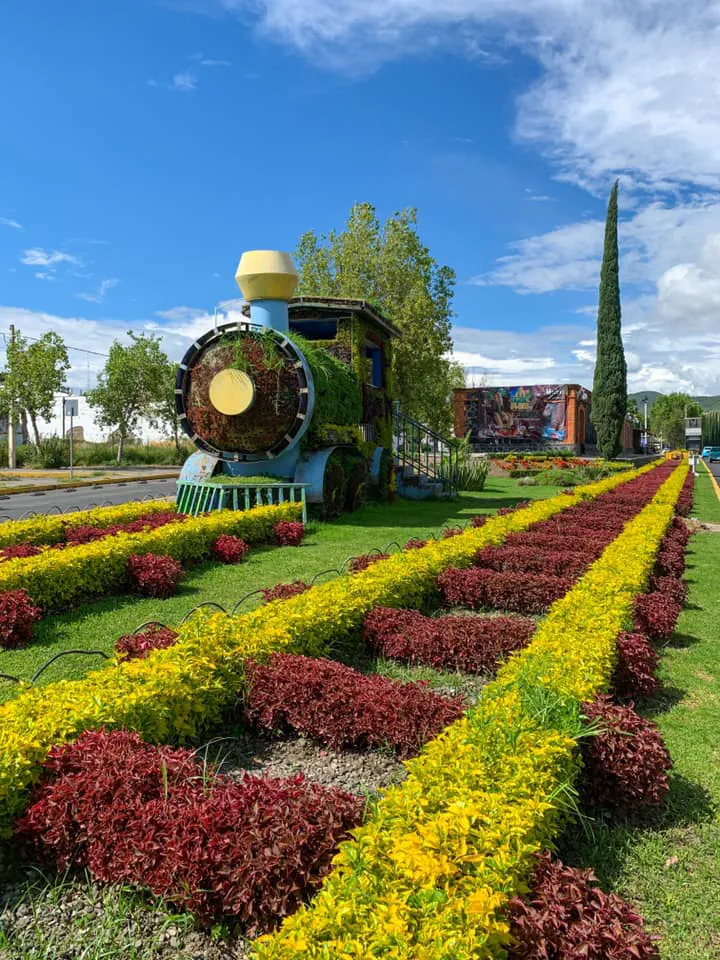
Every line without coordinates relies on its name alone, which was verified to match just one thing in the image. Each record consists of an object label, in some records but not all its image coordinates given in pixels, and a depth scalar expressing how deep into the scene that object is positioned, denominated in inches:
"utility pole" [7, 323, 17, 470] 1321.2
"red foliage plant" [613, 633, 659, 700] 195.5
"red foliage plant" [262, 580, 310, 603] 264.3
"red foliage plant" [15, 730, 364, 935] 104.4
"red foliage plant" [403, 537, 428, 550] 373.7
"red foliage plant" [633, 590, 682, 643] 245.6
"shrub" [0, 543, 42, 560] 324.7
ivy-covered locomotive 512.7
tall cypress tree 1439.5
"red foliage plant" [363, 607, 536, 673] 218.1
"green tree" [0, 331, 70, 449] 1339.8
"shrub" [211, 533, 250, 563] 394.6
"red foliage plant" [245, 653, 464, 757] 160.7
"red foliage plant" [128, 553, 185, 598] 313.7
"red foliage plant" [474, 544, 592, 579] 328.2
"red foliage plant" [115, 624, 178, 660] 200.5
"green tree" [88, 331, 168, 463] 1574.8
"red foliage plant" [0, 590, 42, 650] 243.9
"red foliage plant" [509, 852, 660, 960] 89.4
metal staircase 805.2
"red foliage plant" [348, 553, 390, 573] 317.1
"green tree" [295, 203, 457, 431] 1149.1
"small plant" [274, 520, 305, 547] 454.9
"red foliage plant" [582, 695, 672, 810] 139.4
